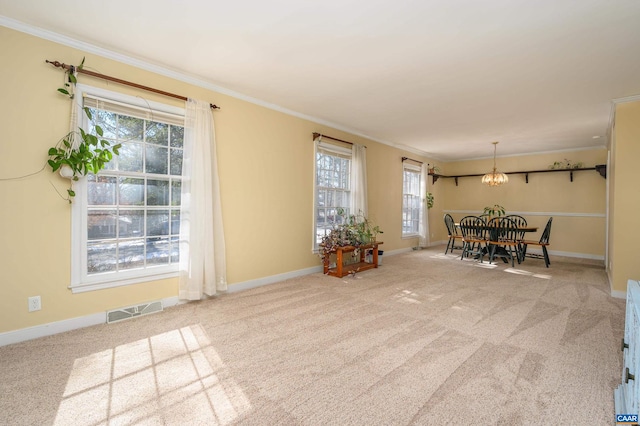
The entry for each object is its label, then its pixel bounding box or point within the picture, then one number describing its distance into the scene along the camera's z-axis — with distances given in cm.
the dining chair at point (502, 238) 580
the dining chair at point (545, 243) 556
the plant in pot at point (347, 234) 488
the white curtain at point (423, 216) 777
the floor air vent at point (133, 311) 289
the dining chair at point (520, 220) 712
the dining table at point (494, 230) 581
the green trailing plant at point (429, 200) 796
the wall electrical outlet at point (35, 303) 251
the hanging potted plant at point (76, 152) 257
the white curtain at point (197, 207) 336
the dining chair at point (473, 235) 612
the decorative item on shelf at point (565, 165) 688
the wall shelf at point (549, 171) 630
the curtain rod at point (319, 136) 494
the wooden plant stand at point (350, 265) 473
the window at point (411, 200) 738
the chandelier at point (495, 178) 661
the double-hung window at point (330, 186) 513
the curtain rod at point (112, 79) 259
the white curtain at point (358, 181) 564
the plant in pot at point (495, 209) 774
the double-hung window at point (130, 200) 279
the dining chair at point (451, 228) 690
